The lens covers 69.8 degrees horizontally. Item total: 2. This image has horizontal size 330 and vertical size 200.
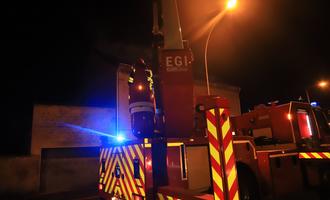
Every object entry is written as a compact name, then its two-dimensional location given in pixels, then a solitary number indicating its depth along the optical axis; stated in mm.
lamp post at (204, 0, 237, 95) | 9312
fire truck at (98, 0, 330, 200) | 2236
